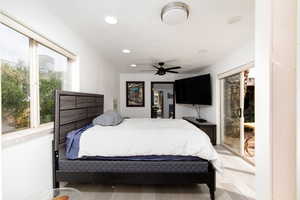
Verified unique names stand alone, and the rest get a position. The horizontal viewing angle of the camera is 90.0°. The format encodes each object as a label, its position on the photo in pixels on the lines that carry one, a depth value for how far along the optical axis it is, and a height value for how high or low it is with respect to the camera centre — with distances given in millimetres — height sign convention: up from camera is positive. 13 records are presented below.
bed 1910 -920
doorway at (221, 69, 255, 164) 3299 -336
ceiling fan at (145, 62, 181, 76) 4070 +794
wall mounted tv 4484 +289
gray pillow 2463 -350
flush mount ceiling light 1672 +994
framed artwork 5926 +215
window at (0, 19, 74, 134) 1460 +236
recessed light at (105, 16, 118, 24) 1979 +1076
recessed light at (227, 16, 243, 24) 1964 +1072
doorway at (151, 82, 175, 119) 7474 -56
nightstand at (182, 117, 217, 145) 4125 -855
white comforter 1943 -589
